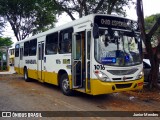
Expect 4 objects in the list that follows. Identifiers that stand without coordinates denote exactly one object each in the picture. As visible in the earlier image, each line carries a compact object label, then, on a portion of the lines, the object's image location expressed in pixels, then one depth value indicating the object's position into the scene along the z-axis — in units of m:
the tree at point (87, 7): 11.11
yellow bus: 5.27
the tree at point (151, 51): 7.13
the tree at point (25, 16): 16.25
